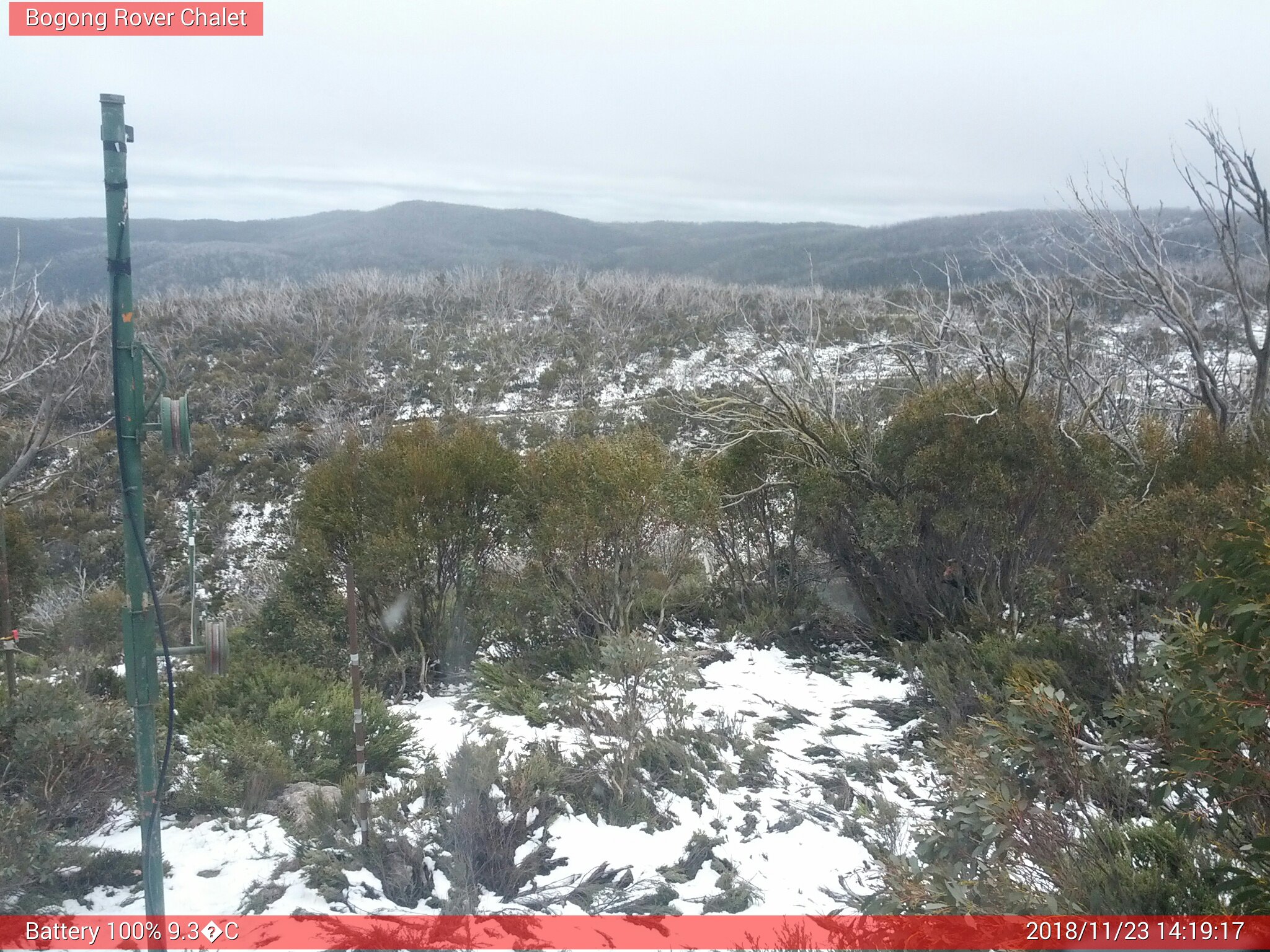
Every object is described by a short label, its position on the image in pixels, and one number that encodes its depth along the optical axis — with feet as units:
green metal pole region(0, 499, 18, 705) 13.67
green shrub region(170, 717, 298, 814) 15.79
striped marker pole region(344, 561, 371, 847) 14.79
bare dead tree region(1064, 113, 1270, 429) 27.07
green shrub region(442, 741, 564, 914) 13.71
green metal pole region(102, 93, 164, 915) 9.71
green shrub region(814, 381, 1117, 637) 24.63
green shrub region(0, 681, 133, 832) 13.69
